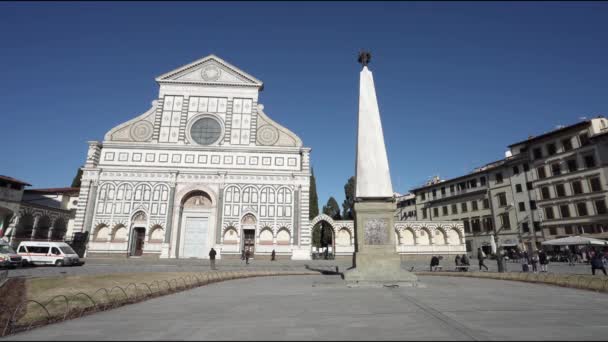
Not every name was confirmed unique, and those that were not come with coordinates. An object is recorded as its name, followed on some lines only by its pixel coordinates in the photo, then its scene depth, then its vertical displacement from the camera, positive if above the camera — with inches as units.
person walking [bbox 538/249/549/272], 751.4 -27.3
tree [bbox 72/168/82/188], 1926.3 +372.5
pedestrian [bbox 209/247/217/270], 807.8 -29.1
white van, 832.9 -28.1
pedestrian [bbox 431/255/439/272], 753.6 -36.7
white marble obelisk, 413.7 +44.3
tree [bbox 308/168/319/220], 1774.0 +257.9
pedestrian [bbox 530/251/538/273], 732.0 -33.4
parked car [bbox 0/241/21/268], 716.7 -31.7
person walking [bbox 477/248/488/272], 750.6 -24.2
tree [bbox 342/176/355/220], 1945.3 +273.2
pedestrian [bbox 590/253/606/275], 584.4 -25.7
